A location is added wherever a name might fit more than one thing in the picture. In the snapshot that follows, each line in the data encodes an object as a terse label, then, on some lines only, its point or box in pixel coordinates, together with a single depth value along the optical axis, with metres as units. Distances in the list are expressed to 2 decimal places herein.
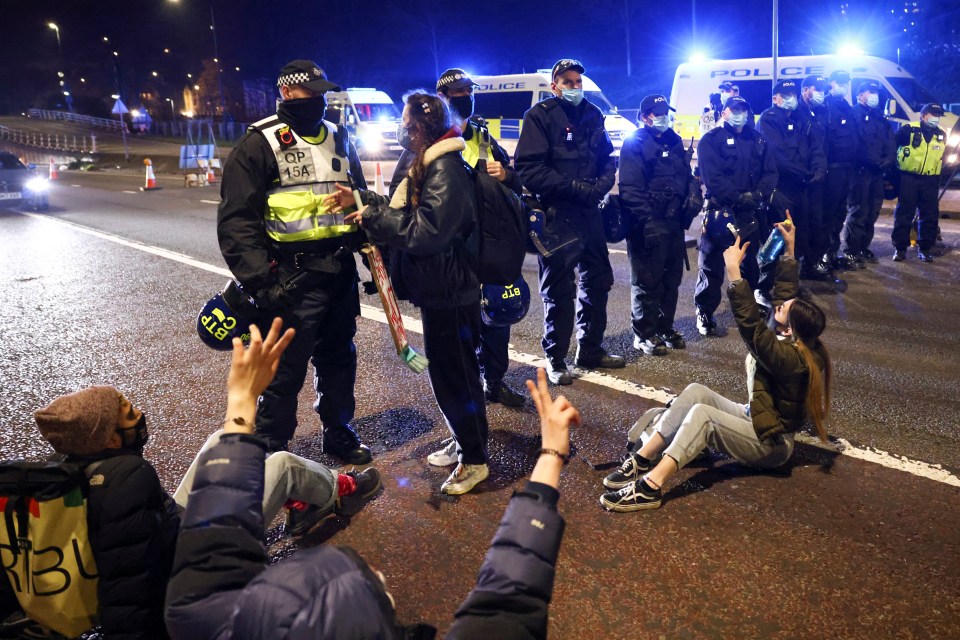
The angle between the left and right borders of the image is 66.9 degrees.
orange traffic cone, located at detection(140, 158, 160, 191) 21.81
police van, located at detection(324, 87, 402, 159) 23.59
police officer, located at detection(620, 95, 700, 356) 5.62
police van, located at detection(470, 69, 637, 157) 18.13
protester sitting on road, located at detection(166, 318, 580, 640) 1.43
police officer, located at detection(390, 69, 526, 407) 4.29
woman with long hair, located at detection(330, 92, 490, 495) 3.25
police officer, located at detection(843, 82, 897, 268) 8.73
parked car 17.11
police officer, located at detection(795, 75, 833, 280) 7.76
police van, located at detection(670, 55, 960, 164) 15.10
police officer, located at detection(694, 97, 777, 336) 6.25
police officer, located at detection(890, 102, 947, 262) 9.04
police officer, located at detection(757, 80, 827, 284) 7.62
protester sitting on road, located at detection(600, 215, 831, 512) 3.49
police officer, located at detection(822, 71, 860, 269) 8.42
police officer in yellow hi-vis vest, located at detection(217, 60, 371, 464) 3.49
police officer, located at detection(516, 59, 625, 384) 5.03
